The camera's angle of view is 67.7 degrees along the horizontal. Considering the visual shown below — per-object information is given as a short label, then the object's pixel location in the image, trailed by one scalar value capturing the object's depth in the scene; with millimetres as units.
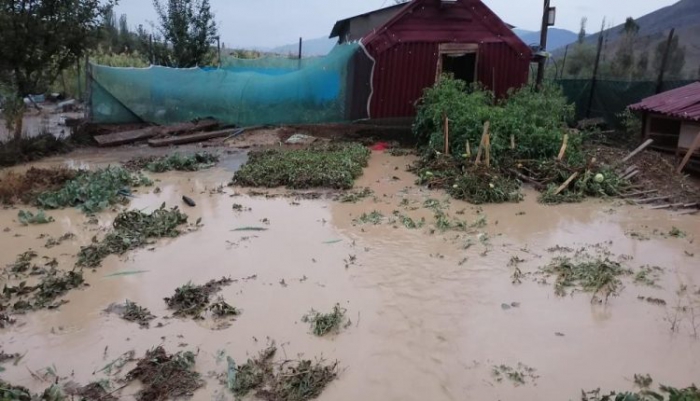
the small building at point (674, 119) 9383
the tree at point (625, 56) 16047
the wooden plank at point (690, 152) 8719
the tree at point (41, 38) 10414
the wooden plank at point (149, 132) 12148
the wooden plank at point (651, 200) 8044
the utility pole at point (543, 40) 13477
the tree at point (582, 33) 22361
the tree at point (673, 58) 15617
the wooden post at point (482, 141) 8896
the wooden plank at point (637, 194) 8352
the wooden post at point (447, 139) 9888
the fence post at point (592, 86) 13305
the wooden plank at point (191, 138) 12284
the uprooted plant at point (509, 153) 8383
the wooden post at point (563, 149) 8958
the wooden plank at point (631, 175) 8813
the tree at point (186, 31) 16359
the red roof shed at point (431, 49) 12812
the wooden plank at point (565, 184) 8228
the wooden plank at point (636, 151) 9281
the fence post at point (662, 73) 11477
